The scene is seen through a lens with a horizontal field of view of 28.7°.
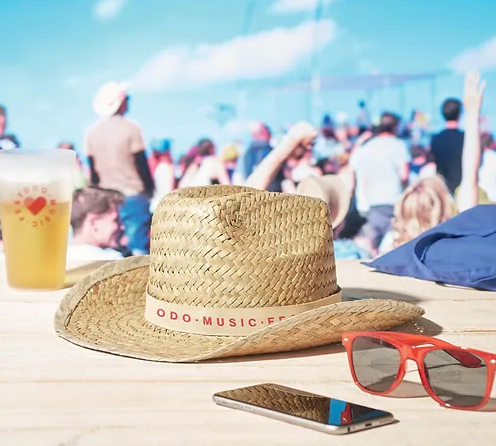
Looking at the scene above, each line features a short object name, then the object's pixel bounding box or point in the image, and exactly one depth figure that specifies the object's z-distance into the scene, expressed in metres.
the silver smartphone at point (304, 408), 1.02
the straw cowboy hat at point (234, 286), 1.42
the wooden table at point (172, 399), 1.01
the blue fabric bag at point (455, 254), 2.03
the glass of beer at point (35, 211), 1.96
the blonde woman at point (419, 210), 3.51
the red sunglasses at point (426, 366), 1.12
